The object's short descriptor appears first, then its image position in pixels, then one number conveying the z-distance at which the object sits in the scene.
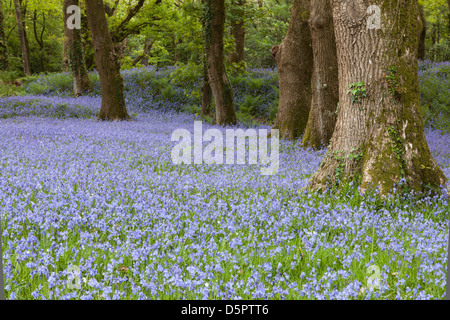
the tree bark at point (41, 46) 29.52
